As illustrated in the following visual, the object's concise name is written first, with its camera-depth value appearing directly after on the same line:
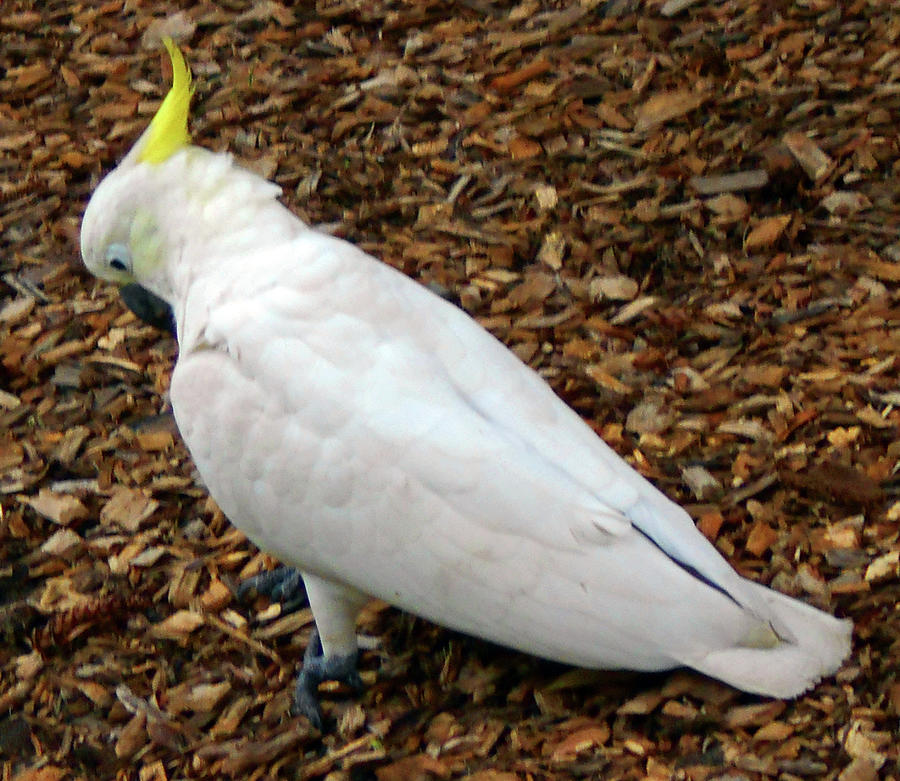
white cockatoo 4.81
